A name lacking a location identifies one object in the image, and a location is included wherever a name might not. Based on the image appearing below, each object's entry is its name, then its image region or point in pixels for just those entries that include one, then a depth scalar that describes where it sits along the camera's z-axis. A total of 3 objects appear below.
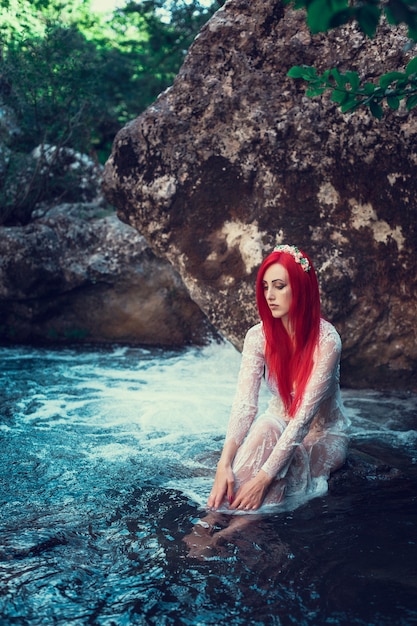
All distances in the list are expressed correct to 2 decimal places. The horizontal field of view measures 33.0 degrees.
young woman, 3.58
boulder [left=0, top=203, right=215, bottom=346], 8.30
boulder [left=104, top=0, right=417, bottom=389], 5.48
